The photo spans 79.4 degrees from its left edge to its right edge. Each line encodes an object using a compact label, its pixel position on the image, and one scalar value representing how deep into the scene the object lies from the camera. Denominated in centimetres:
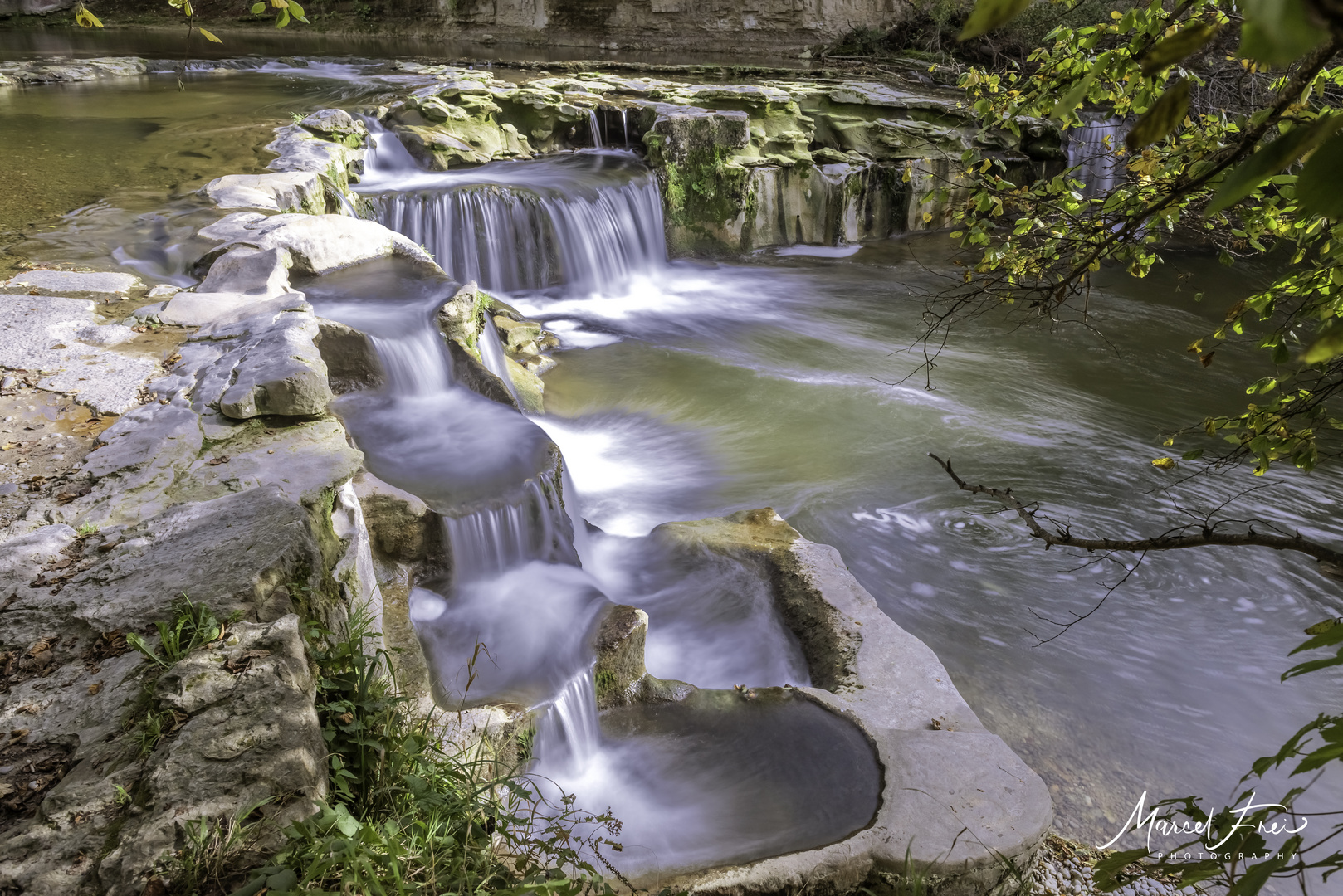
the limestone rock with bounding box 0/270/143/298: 479
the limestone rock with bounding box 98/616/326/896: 185
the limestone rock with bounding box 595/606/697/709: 369
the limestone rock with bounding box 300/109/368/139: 905
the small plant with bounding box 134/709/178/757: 208
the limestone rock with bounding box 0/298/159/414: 387
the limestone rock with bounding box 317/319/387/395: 481
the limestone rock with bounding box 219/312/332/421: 381
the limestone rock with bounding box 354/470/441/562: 388
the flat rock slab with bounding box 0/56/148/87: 1193
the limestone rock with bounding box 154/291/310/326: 470
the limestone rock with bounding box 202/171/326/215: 664
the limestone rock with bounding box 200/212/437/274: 578
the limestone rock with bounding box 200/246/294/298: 512
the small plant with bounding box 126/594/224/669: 234
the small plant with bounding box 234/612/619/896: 186
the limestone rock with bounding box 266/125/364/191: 770
